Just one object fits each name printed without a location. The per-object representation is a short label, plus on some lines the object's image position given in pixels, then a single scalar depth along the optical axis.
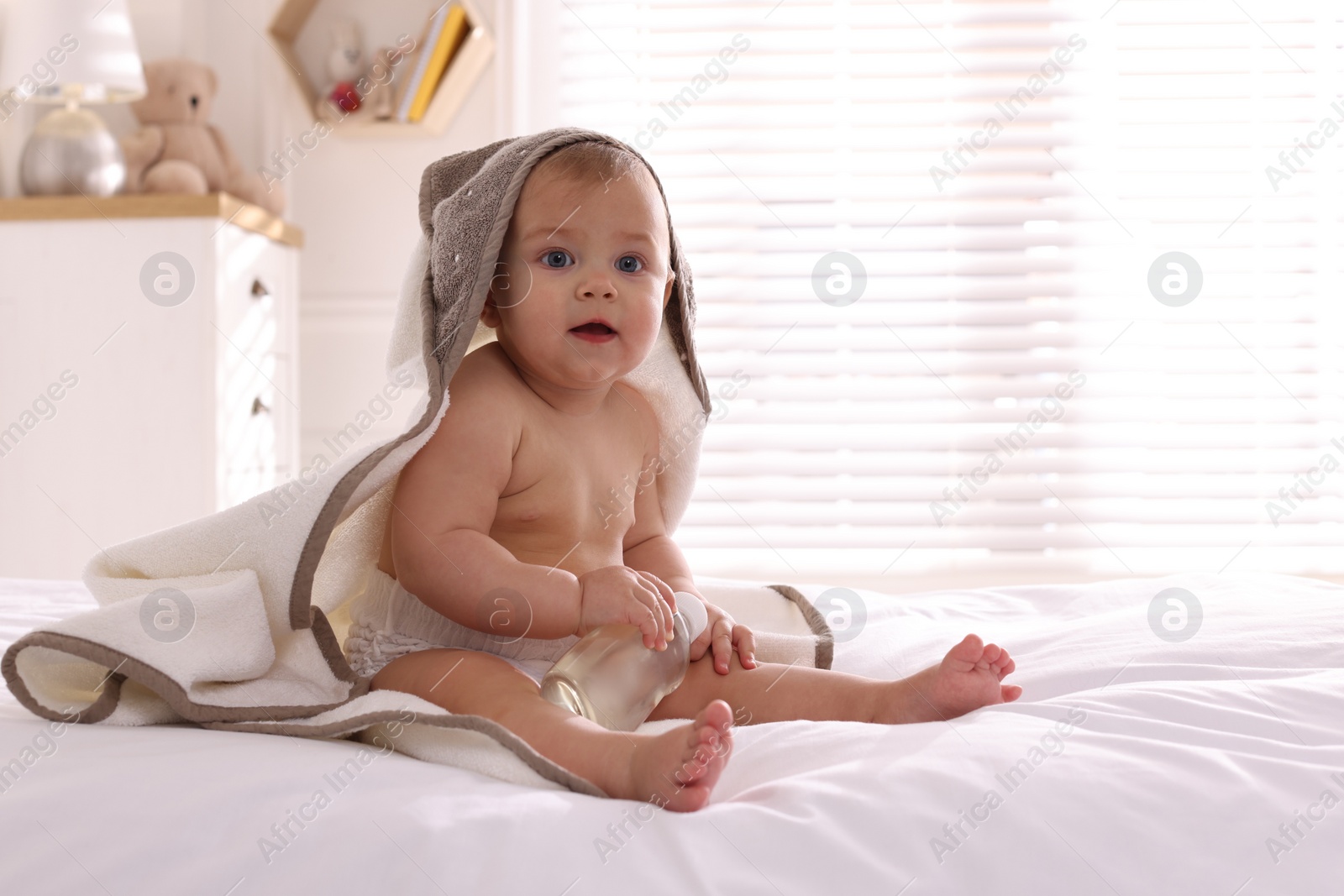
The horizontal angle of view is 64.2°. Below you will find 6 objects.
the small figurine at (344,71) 2.56
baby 0.76
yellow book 2.50
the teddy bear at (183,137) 2.28
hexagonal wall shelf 2.52
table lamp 2.06
